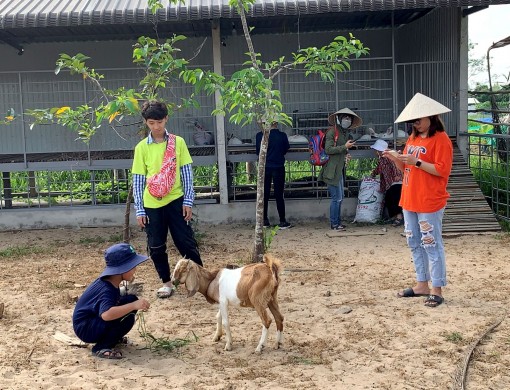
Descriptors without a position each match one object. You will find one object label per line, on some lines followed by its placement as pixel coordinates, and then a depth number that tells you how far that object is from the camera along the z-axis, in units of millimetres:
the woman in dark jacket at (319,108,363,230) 9570
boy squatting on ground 4645
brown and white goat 4602
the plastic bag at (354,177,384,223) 10266
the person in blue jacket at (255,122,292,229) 9977
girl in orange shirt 5555
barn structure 9688
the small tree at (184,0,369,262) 6059
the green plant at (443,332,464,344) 4871
